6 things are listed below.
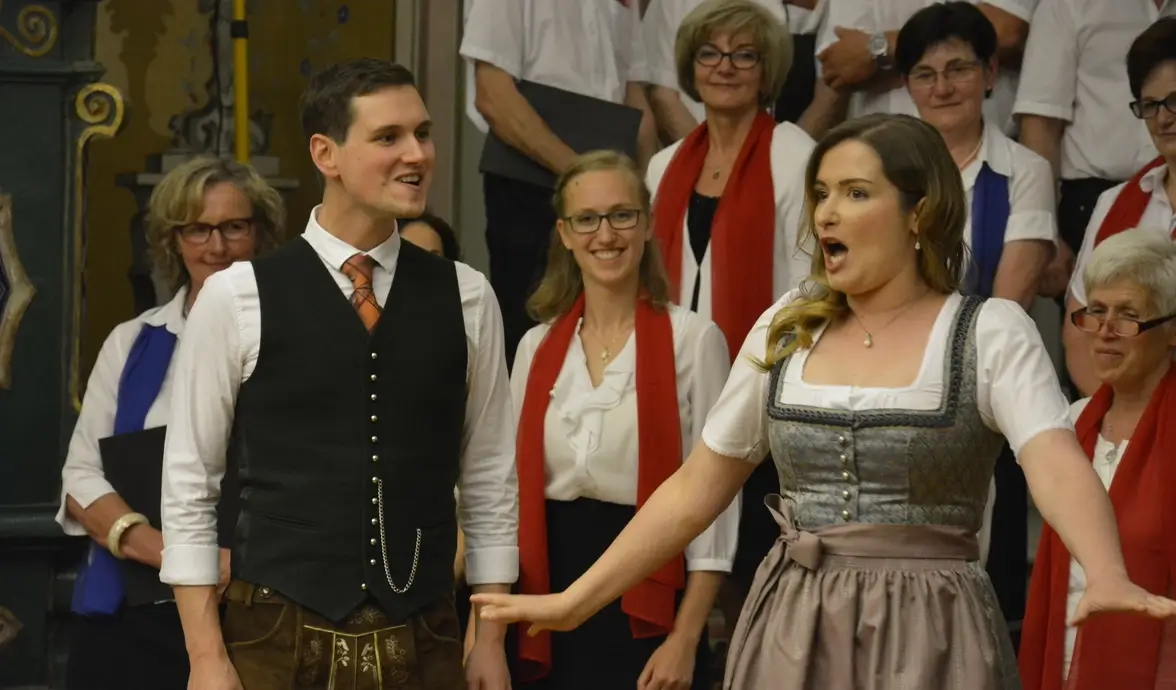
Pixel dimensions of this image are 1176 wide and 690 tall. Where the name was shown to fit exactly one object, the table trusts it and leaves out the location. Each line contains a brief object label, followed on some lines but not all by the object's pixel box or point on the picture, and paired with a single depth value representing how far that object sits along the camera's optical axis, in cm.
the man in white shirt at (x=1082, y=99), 820
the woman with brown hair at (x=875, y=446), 443
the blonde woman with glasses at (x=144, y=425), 685
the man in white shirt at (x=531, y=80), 894
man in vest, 496
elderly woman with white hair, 615
